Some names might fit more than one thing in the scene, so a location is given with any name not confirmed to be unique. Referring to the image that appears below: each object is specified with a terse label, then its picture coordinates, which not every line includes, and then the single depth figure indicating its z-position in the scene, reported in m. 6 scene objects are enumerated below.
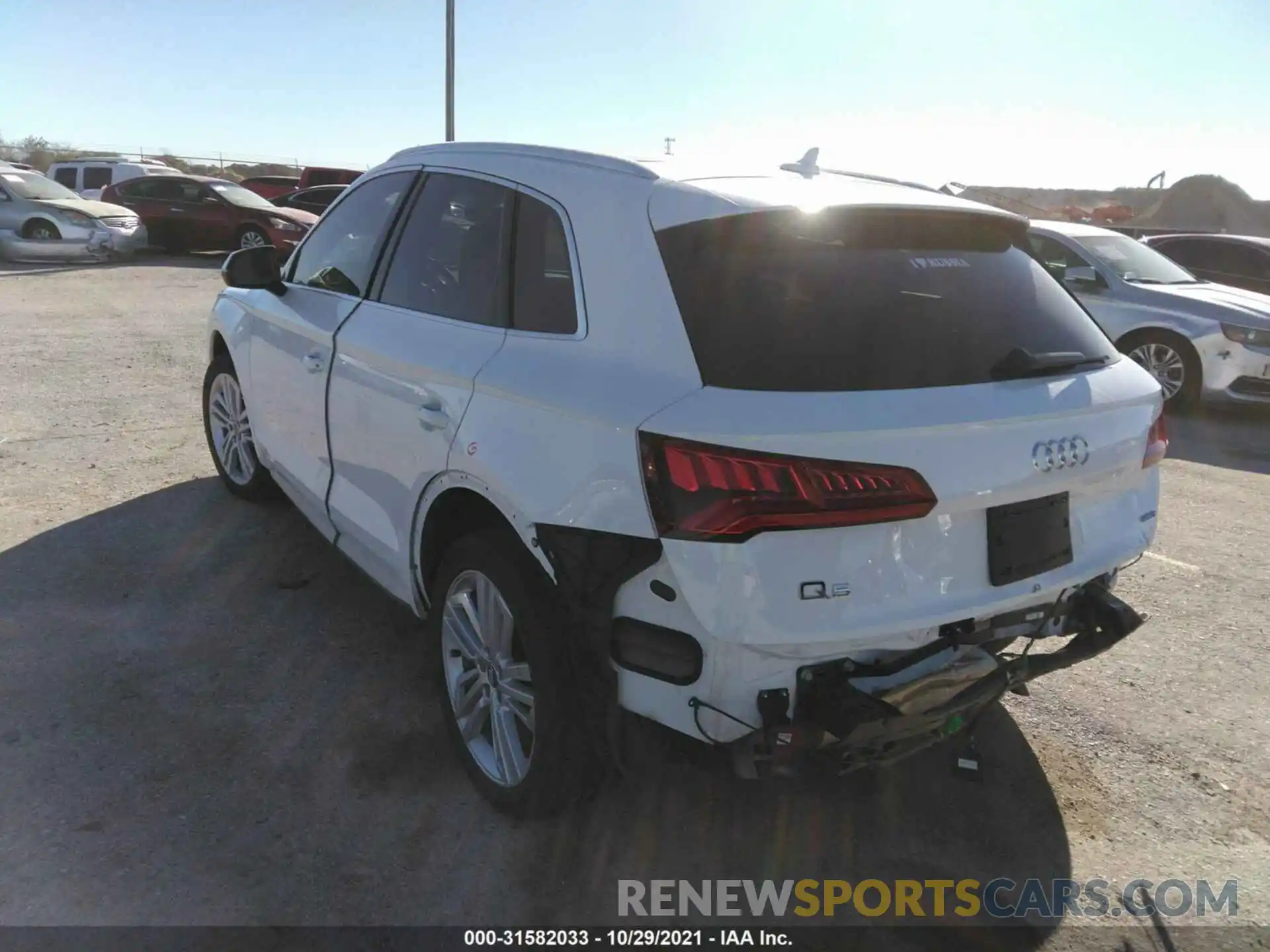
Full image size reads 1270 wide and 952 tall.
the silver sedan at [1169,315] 8.46
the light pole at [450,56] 17.36
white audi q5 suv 2.18
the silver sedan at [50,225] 16.42
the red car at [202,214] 18.62
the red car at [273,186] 27.78
